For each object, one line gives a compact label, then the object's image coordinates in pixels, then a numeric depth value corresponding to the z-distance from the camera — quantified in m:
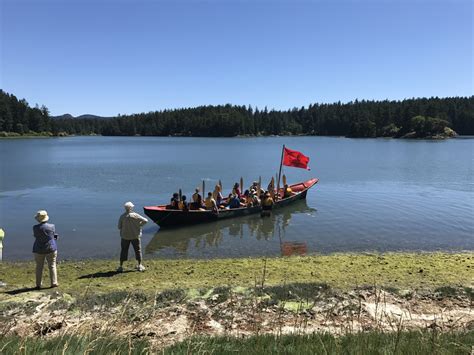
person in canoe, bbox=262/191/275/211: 20.98
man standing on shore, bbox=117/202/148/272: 11.12
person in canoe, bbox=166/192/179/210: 18.72
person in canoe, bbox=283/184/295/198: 24.14
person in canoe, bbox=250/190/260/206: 21.39
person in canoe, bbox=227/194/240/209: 20.52
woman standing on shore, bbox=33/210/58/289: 9.38
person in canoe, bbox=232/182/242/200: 21.83
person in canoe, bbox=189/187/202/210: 19.41
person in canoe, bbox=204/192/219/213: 19.44
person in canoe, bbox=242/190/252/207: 21.20
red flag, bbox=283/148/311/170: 22.61
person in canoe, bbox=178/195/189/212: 18.58
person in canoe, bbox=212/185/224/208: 20.92
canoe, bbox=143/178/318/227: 18.02
